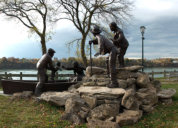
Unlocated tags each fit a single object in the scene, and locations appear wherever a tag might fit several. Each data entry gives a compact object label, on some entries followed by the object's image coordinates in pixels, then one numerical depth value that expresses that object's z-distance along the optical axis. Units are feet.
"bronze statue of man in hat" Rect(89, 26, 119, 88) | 20.35
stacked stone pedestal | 16.26
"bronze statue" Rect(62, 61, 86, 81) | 27.25
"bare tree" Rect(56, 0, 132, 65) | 53.26
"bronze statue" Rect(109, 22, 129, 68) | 22.22
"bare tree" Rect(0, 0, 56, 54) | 52.32
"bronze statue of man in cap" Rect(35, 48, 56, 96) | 23.94
